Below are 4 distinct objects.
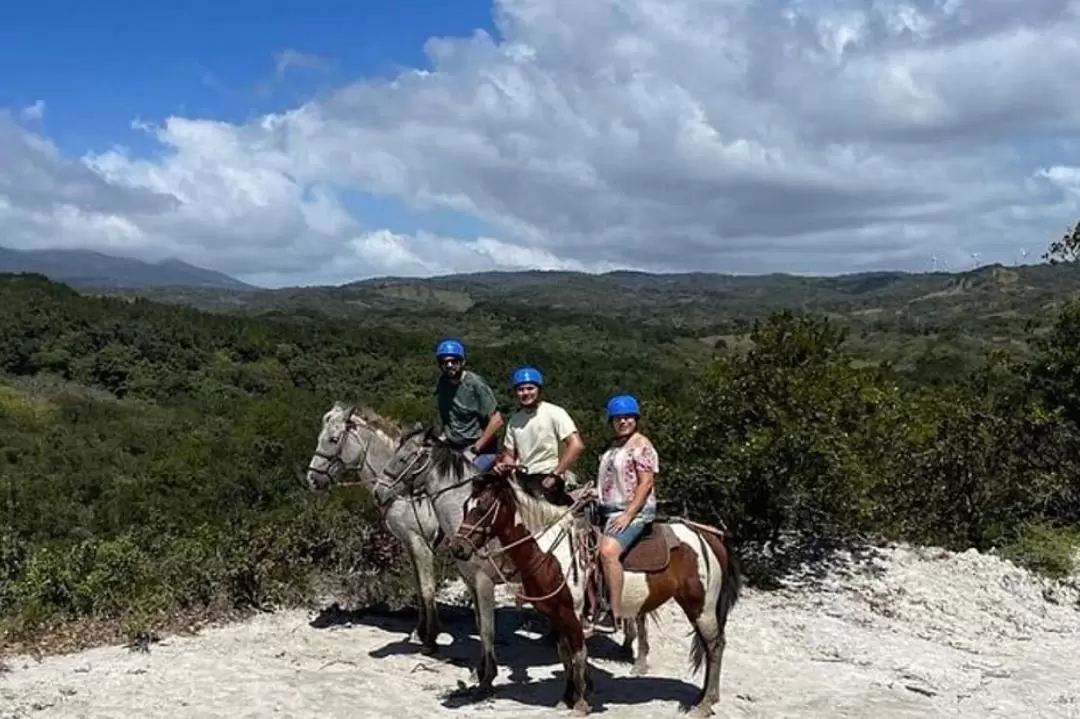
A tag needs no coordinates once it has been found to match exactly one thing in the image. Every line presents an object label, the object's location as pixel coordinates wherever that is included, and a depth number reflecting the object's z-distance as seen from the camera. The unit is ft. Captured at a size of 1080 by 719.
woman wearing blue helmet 21.74
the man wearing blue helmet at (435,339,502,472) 25.62
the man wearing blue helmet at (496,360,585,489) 23.91
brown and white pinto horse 21.54
